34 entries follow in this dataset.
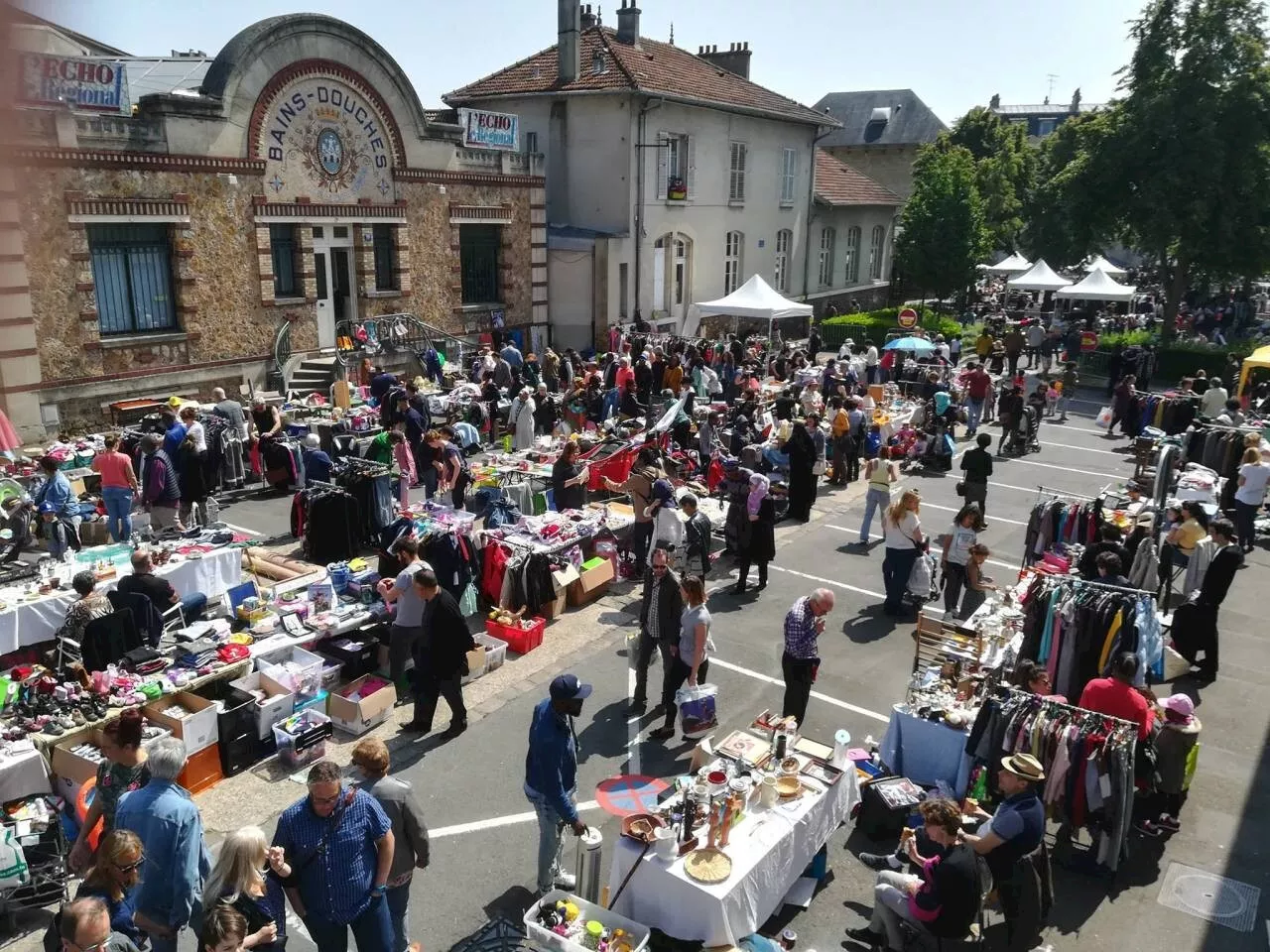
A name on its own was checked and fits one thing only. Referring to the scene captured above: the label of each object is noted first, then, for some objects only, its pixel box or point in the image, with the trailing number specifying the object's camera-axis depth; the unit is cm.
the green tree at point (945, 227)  3675
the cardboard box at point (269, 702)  813
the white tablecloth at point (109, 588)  891
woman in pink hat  743
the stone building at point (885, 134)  6031
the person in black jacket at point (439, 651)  806
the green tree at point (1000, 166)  4600
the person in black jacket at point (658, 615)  847
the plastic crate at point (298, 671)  840
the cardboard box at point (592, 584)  1154
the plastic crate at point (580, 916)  548
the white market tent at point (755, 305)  2447
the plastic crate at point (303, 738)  805
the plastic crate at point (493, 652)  987
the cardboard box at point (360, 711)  857
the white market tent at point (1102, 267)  3404
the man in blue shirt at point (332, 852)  506
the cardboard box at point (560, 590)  1111
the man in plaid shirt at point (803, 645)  798
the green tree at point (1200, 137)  2669
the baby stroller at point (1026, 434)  1975
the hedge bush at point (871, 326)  3344
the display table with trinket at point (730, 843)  575
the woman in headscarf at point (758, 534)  1169
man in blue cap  620
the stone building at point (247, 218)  1678
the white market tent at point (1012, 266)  4022
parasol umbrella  2308
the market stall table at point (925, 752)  748
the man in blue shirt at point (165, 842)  511
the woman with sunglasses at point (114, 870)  486
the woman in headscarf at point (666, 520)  1113
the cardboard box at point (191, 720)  752
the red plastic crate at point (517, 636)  1025
